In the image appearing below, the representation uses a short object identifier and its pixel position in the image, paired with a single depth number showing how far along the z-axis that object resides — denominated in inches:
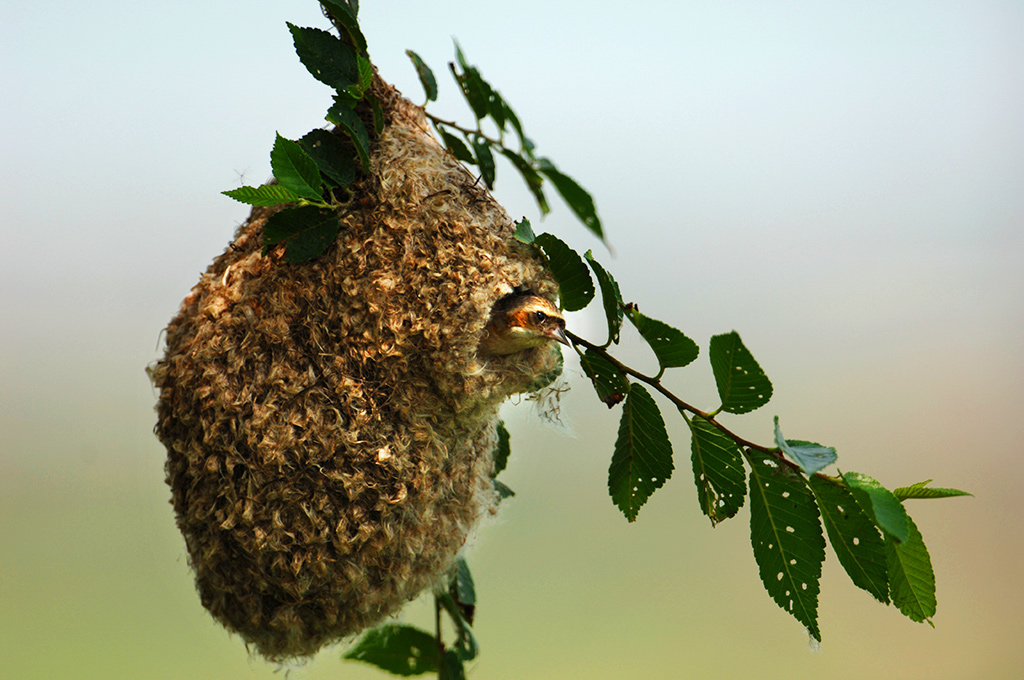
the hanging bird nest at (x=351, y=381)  194.1
